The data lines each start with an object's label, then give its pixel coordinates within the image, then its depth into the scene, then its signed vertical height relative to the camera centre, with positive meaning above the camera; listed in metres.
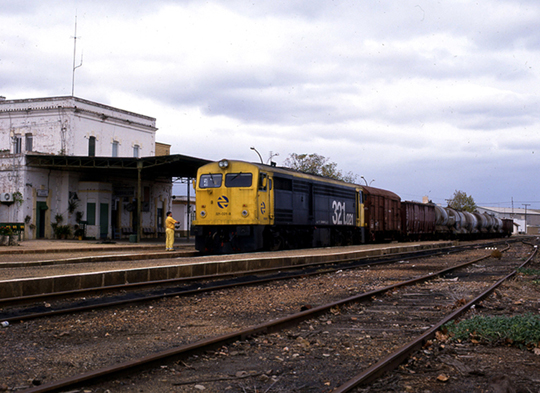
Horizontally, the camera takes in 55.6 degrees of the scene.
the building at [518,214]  144.75 +3.54
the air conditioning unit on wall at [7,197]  30.26 +1.79
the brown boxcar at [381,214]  29.55 +0.72
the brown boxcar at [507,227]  66.81 -0.23
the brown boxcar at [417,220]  35.97 +0.44
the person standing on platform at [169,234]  21.34 -0.31
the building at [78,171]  30.28 +3.51
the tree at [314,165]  62.81 +7.56
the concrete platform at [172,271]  9.52 -1.07
